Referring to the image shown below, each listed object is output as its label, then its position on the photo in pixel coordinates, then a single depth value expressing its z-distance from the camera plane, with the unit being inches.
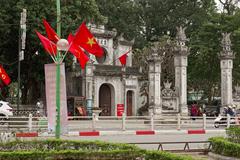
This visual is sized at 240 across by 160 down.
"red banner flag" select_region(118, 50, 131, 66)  1412.4
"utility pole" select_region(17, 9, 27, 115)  1052.5
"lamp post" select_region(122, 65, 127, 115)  1695.1
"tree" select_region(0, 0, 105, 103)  1293.1
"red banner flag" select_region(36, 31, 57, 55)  761.6
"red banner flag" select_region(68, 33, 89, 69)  800.9
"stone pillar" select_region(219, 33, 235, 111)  1289.4
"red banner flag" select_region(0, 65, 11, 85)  1141.1
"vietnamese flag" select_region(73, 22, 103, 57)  788.0
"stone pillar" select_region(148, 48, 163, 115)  1232.8
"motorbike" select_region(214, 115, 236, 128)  1082.6
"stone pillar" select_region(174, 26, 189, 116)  1262.3
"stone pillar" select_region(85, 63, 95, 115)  1557.6
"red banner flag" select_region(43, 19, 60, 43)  794.8
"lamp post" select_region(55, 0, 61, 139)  637.9
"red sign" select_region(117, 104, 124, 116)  1432.1
